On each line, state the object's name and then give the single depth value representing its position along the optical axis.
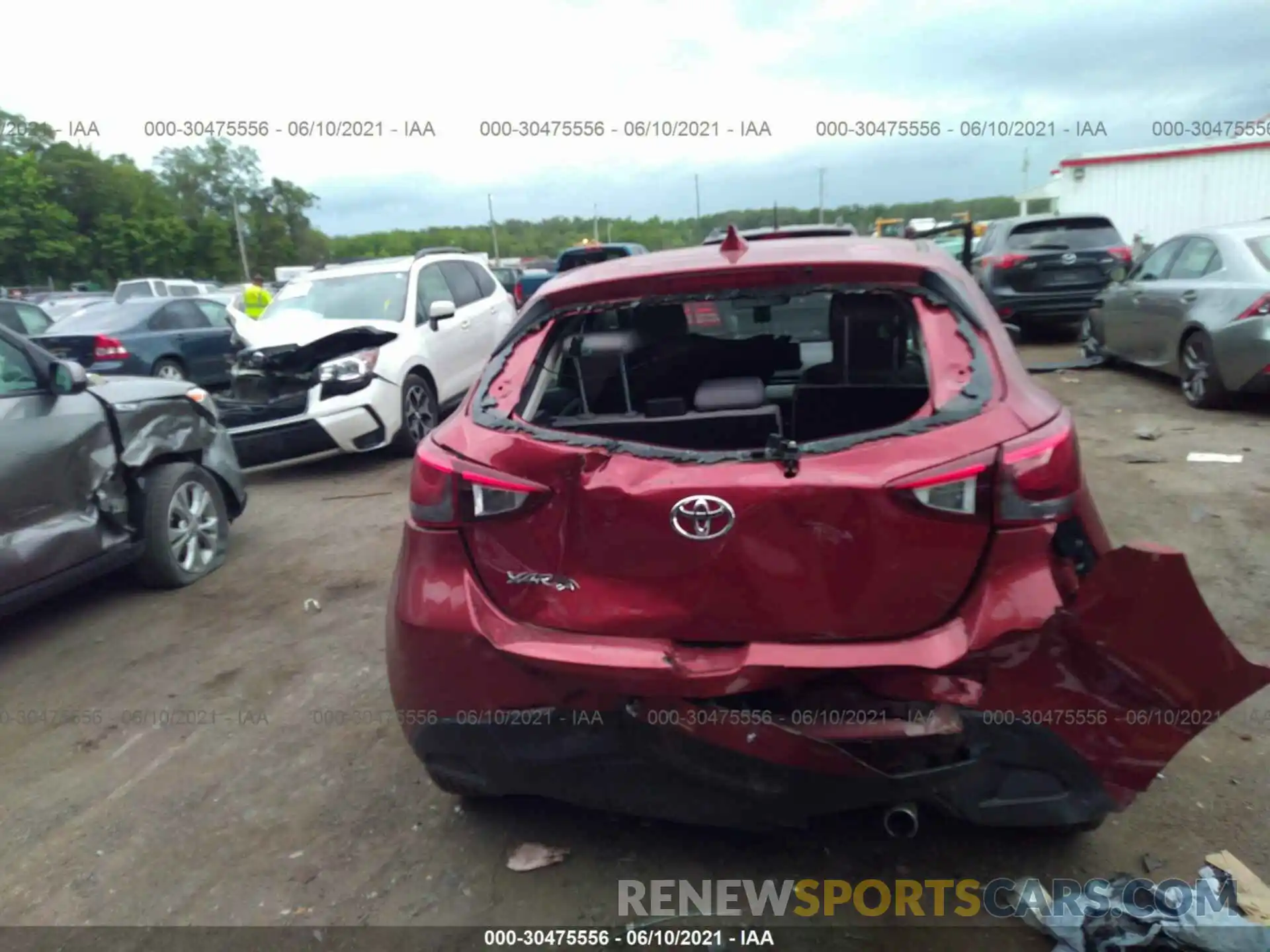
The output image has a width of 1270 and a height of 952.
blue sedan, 11.36
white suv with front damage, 7.77
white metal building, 21.59
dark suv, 11.97
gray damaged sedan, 4.39
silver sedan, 7.29
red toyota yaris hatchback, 2.17
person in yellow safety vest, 13.38
